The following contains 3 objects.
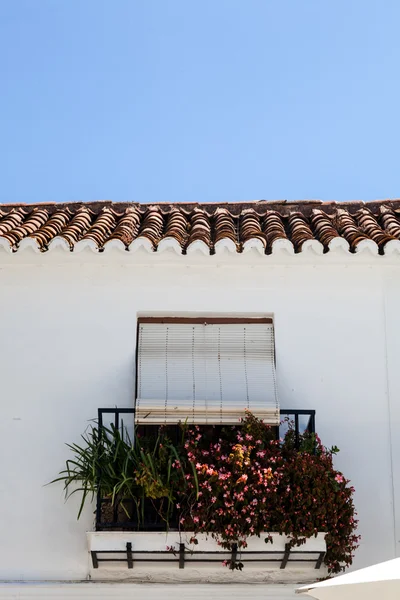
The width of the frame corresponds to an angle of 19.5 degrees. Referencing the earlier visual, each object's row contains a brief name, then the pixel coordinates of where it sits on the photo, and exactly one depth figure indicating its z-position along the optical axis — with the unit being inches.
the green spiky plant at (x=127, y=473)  344.5
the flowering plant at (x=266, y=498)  339.9
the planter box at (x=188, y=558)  342.3
